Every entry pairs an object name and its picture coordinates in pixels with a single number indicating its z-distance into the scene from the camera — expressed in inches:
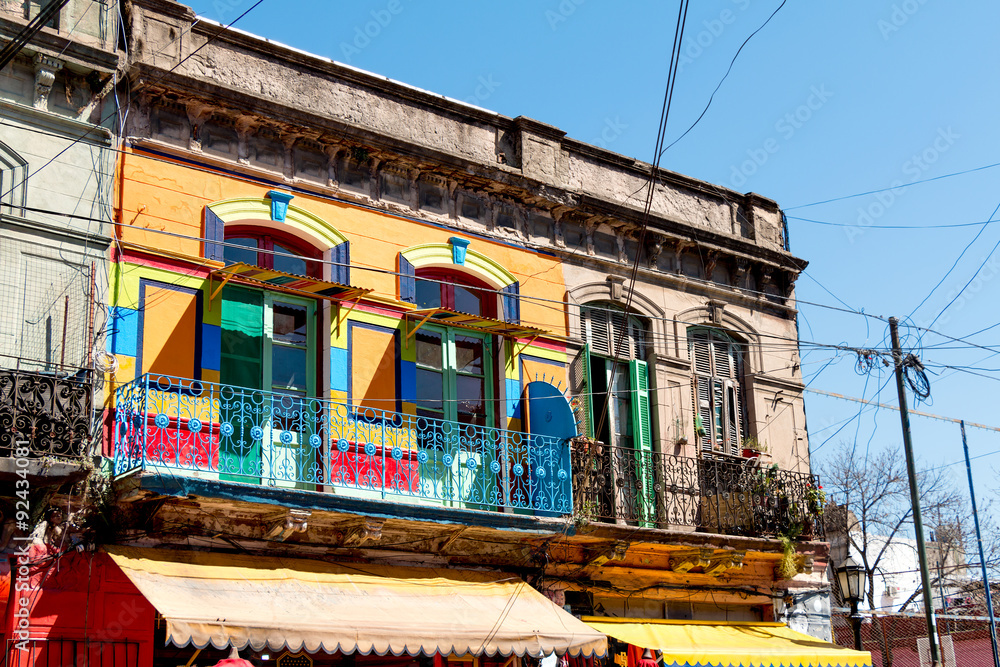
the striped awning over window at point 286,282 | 410.6
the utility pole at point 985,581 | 536.7
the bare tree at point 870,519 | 999.0
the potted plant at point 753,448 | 564.4
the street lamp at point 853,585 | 504.4
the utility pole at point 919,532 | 479.8
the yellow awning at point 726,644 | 458.6
